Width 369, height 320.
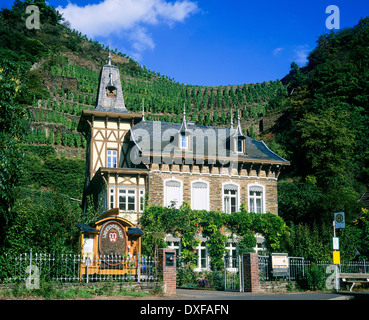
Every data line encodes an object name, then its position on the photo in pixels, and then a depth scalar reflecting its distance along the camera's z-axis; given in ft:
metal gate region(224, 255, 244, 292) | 54.60
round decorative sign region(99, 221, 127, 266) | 50.11
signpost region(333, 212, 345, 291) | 57.06
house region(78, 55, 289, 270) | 78.54
